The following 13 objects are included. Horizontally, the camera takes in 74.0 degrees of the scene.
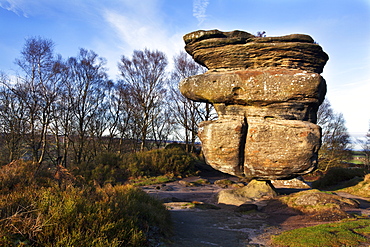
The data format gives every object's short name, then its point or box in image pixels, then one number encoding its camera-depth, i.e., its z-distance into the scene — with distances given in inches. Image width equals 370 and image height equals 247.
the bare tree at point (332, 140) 920.2
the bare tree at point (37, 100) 644.1
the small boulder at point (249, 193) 356.2
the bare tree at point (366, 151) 1151.6
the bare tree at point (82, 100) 853.2
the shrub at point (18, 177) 248.8
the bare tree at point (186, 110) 978.0
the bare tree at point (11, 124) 692.1
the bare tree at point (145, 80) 979.3
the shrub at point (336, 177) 548.7
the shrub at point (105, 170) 571.8
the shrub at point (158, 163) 630.5
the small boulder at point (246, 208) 310.2
